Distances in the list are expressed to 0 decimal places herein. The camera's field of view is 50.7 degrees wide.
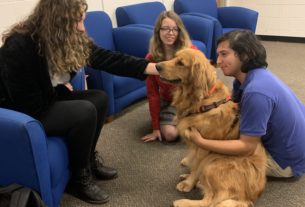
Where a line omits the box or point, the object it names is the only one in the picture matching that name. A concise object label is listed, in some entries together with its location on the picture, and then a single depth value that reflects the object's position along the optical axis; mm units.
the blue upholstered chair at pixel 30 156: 1484
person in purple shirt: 1713
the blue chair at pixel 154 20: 4012
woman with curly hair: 1688
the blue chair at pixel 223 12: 4988
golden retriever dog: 1776
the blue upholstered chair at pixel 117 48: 2949
